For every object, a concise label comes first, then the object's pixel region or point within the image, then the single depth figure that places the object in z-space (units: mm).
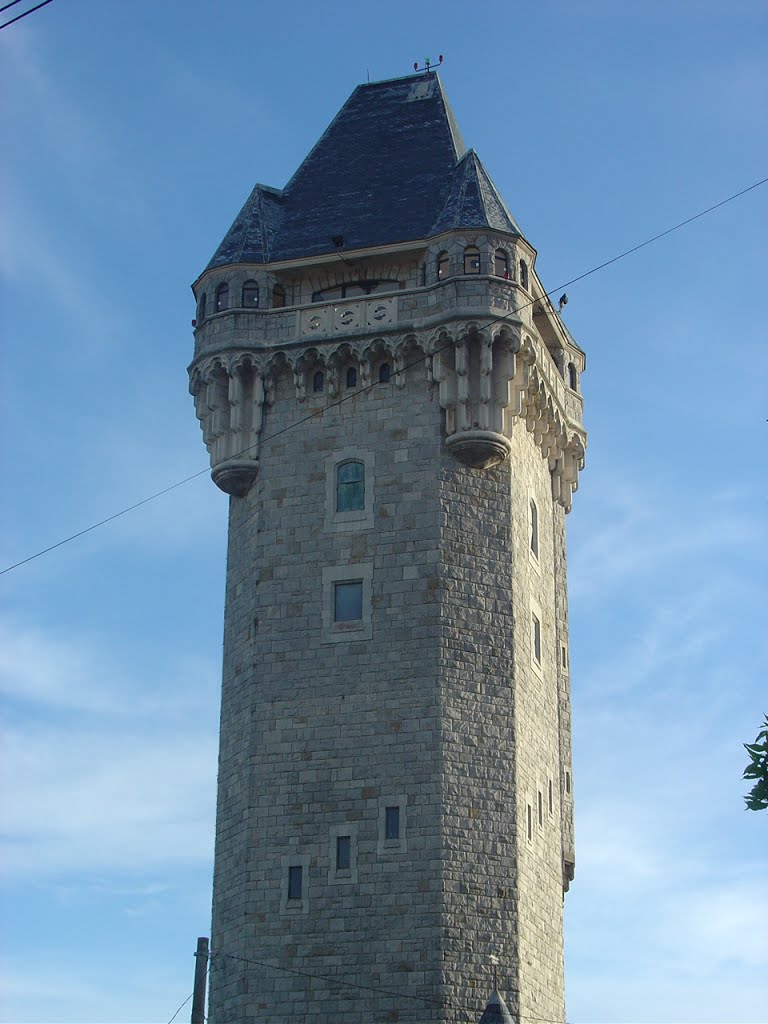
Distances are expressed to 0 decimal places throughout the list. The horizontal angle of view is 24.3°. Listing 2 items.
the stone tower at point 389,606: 37875
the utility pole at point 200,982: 28375
